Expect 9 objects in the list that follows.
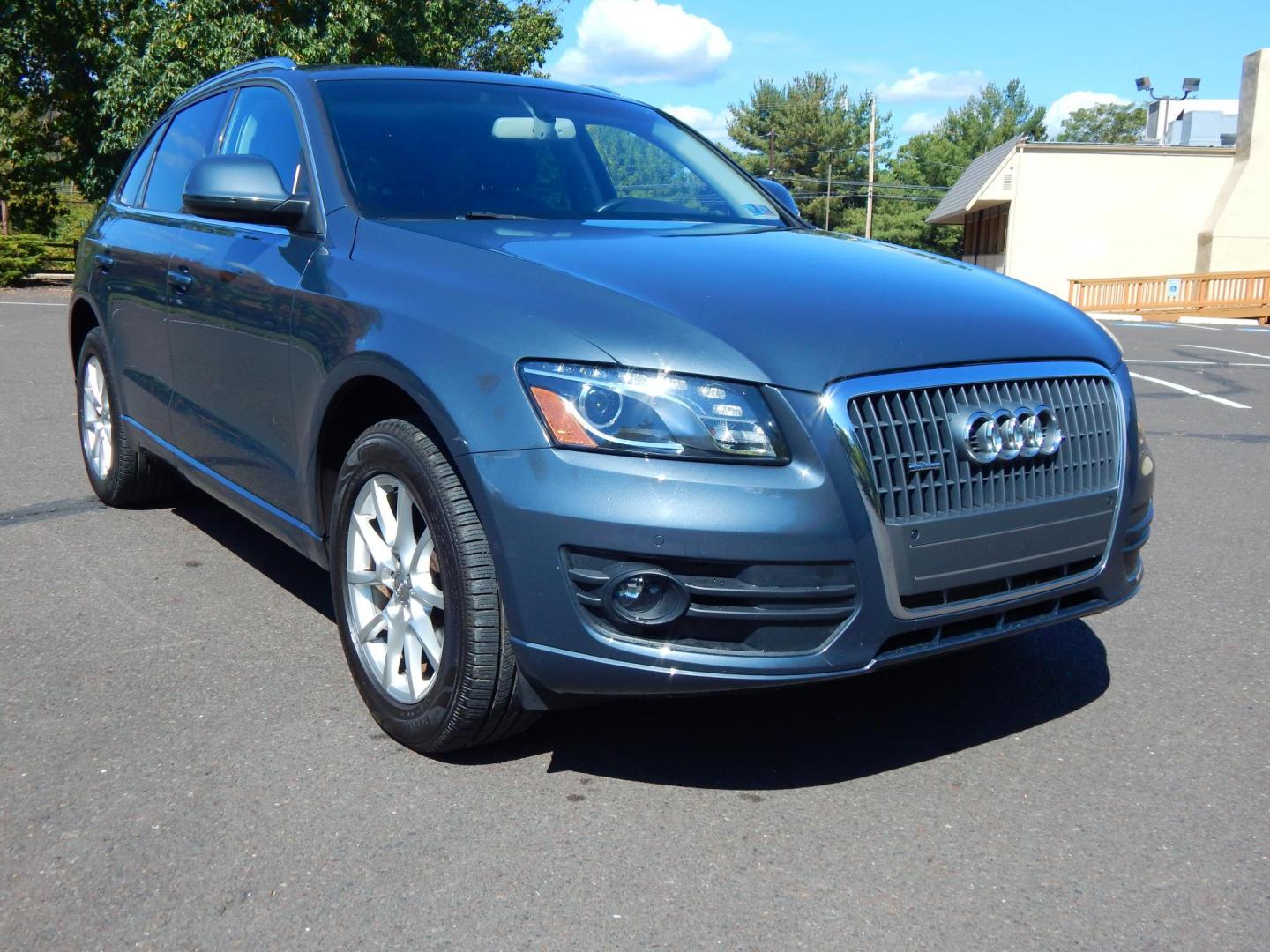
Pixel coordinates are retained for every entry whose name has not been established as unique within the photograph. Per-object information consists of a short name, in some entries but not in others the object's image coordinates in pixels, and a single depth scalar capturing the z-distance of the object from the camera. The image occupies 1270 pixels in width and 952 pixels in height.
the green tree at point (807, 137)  87.12
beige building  39.34
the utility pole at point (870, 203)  66.56
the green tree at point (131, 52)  23.69
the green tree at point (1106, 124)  109.62
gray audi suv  2.67
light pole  60.72
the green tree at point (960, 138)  81.56
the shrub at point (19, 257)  27.80
